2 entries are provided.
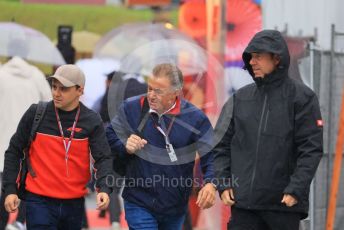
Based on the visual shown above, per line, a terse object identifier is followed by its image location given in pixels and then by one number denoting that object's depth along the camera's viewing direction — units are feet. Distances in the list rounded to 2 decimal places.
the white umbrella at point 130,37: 80.35
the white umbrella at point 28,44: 77.82
